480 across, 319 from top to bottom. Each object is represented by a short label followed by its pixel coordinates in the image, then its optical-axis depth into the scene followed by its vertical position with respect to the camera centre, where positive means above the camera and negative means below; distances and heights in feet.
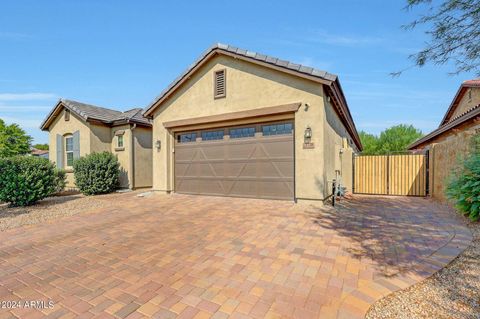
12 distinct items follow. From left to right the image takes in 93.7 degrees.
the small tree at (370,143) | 126.21 +6.01
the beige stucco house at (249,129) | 24.26 +3.20
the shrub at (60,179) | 34.94 -3.84
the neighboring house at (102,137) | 42.75 +3.41
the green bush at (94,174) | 37.91 -3.28
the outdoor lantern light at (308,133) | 23.97 +2.21
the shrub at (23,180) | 26.89 -3.13
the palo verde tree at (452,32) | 11.74 +6.64
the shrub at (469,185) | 16.96 -2.59
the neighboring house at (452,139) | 23.11 +1.43
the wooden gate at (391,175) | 32.96 -3.25
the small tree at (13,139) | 89.76 +6.71
